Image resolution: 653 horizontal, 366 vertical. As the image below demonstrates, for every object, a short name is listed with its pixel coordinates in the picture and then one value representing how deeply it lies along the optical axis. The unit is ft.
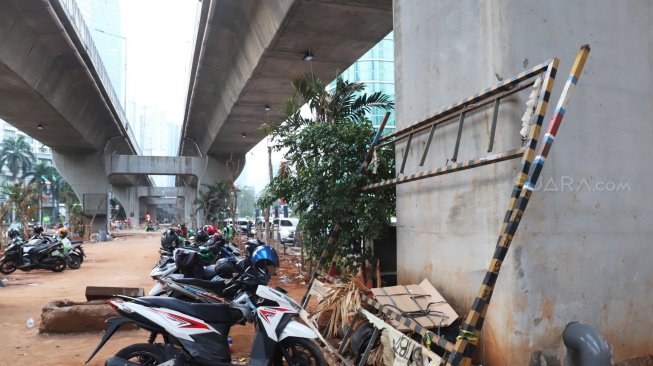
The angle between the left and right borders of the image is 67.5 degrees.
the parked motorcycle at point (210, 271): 14.57
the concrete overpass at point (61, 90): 36.81
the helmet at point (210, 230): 33.41
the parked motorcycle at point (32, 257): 39.68
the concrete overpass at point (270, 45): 30.14
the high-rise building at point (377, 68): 203.82
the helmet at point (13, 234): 46.20
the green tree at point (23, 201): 65.98
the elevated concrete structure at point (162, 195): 162.67
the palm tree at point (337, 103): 27.35
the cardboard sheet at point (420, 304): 13.33
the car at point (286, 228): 75.09
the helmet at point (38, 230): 45.54
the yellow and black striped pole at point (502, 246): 10.28
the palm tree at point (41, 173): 237.66
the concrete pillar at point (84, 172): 91.91
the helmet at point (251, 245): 15.84
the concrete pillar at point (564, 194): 12.53
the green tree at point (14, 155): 240.32
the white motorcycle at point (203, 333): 12.22
